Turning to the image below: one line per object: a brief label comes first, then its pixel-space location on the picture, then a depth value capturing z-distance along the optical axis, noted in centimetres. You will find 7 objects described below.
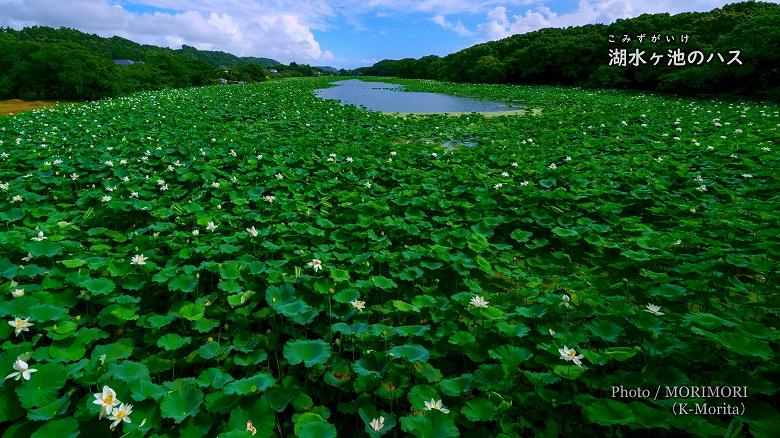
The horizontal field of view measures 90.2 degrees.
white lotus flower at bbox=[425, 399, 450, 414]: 185
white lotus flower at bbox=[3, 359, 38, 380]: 185
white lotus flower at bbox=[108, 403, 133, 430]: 168
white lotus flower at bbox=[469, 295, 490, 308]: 255
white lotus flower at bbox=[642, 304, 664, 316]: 238
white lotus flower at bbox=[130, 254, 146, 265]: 299
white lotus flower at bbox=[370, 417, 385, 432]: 177
